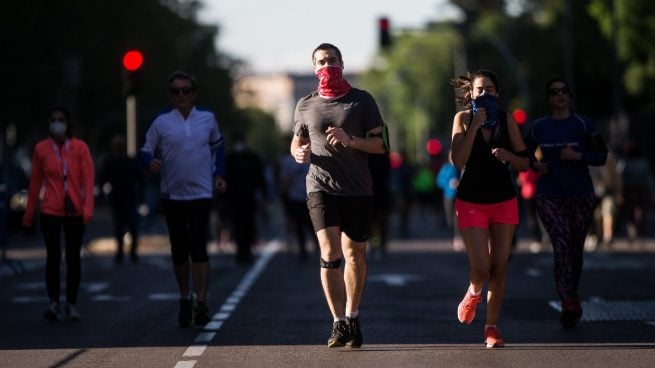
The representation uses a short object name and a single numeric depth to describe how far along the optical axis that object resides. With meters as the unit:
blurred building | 115.86
